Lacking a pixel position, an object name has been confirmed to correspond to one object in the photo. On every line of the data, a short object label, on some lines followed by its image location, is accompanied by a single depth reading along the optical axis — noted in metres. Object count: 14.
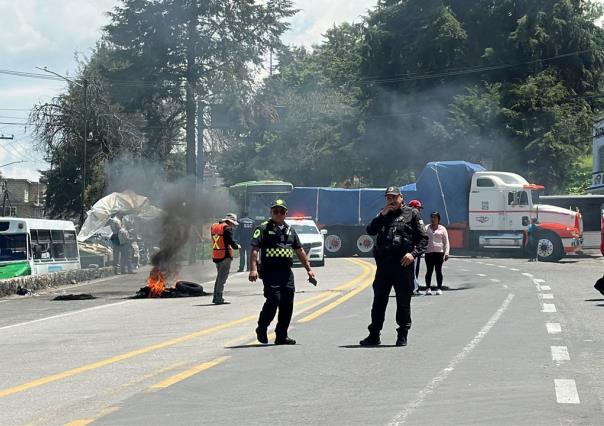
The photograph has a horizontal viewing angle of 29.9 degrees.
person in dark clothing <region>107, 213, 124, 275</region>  35.16
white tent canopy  50.55
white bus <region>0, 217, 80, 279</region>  29.97
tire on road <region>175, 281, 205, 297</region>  23.98
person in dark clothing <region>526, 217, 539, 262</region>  40.19
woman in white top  22.31
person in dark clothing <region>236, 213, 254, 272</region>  34.03
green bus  49.62
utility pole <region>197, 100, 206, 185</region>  54.88
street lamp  48.84
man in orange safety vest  21.08
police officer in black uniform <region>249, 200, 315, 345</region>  13.39
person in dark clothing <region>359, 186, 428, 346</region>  13.02
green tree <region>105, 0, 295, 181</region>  52.31
